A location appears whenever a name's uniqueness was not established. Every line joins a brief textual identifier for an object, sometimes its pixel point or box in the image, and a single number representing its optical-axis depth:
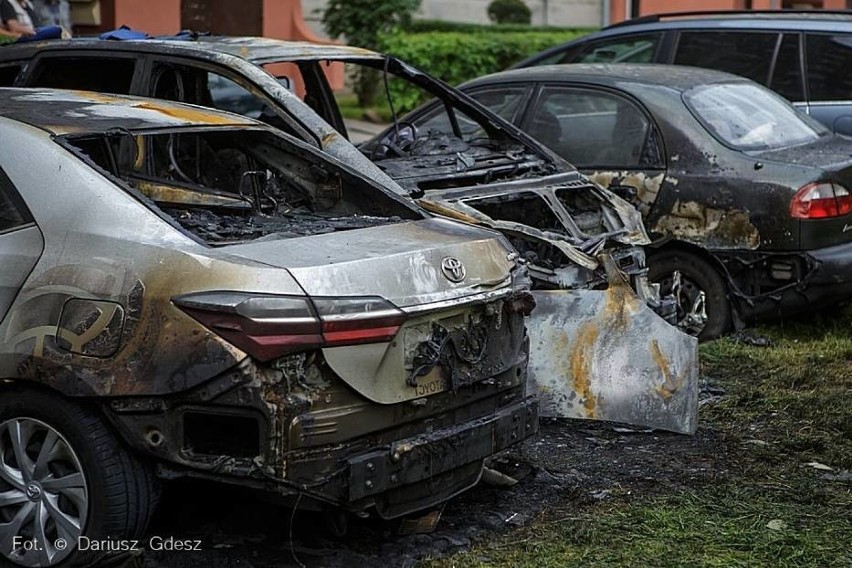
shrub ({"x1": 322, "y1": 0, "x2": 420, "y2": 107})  19.05
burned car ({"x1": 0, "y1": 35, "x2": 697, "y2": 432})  5.79
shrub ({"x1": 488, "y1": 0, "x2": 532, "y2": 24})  26.70
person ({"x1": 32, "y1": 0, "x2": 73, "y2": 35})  12.30
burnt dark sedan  7.39
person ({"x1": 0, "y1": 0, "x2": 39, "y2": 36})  11.59
